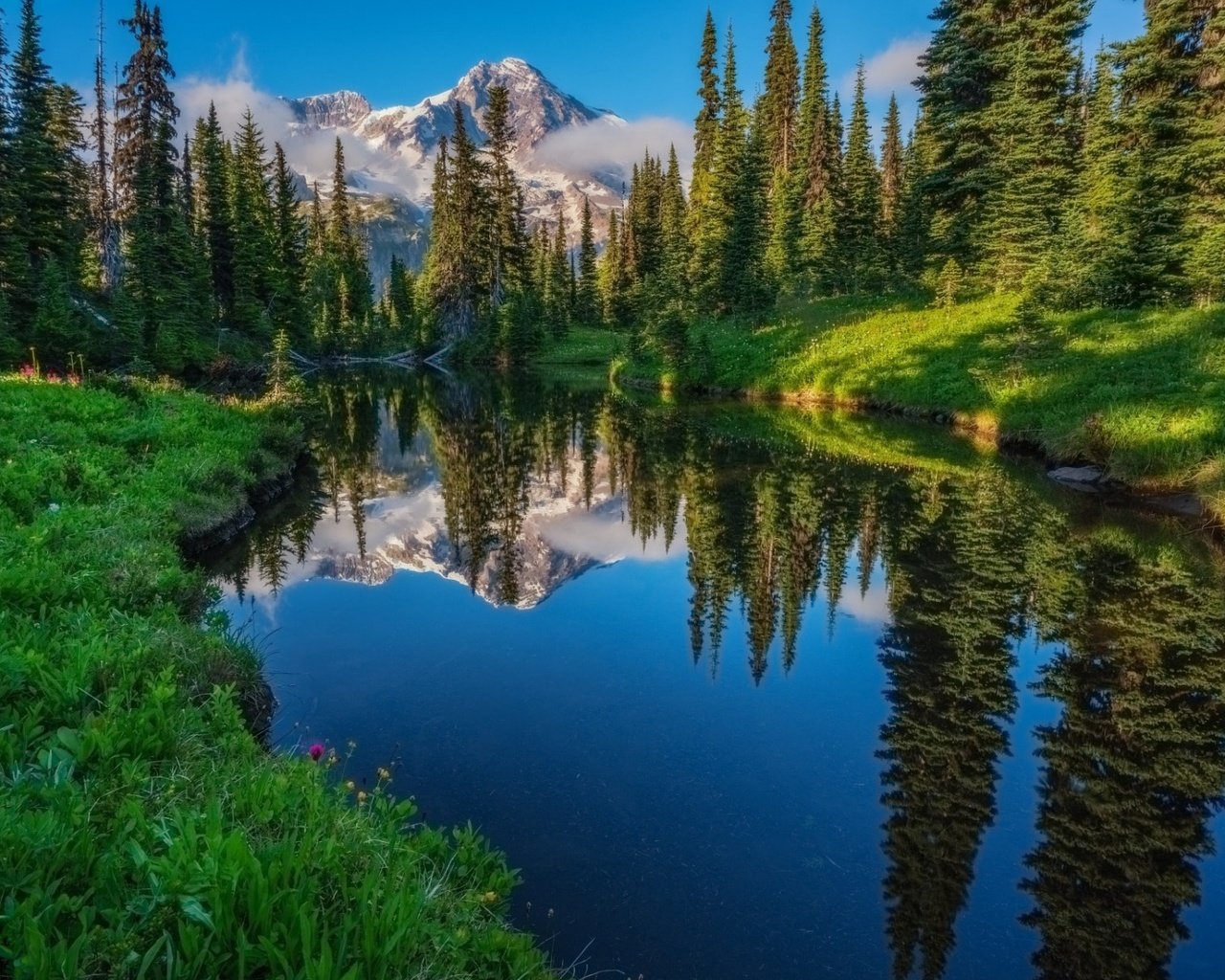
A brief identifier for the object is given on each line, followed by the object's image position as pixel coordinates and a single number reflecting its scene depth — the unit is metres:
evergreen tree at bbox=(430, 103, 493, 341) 61.34
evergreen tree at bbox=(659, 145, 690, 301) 48.81
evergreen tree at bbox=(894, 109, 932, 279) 39.88
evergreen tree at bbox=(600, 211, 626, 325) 78.50
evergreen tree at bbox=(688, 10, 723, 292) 65.81
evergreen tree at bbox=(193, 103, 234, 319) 51.78
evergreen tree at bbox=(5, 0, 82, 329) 35.72
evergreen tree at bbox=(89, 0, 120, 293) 43.09
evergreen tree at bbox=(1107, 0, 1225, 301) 23.47
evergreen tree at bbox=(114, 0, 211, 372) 41.88
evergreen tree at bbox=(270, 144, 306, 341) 57.16
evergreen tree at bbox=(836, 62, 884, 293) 42.72
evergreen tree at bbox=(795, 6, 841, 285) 48.25
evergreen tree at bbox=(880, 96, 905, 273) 46.97
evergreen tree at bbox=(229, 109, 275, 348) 50.88
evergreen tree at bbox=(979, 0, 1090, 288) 31.03
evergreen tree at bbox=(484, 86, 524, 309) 59.69
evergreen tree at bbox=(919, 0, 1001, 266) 34.97
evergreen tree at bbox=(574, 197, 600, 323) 82.12
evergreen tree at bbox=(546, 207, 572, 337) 73.00
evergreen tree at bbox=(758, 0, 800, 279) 63.64
